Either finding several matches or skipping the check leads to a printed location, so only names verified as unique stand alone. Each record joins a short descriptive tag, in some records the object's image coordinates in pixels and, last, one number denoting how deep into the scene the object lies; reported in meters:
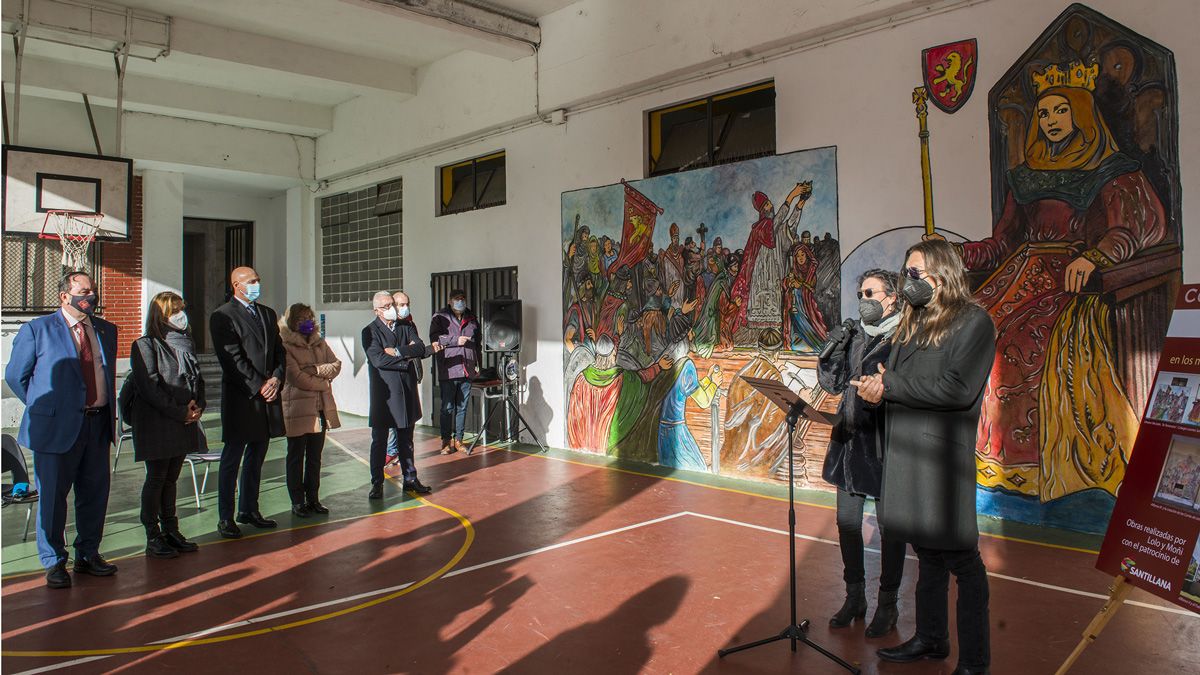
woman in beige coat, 5.89
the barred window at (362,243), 12.28
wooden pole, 3.00
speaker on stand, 9.21
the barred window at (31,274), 11.36
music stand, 3.34
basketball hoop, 9.54
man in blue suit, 4.37
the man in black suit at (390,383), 6.48
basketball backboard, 9.19
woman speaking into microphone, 3.62
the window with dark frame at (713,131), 7.43
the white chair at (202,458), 6.27
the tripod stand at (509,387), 9.31
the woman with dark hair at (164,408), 4.82
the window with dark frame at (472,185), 10.44
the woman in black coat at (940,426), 2.88
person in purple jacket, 9.12
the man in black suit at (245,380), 5.32
